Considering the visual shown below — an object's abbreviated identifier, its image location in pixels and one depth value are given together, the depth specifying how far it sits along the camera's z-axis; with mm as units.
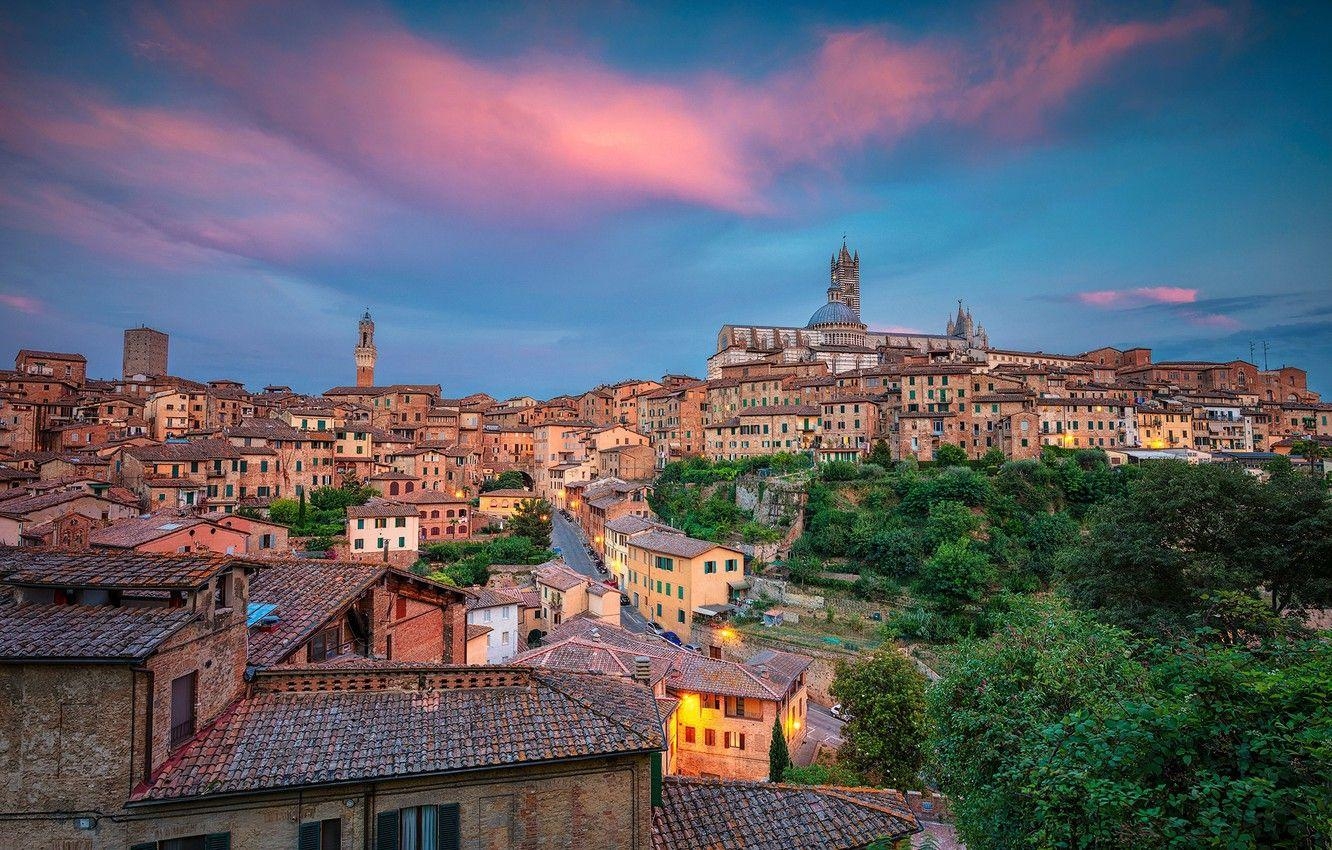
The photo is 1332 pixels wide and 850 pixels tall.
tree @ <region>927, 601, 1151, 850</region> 11383
